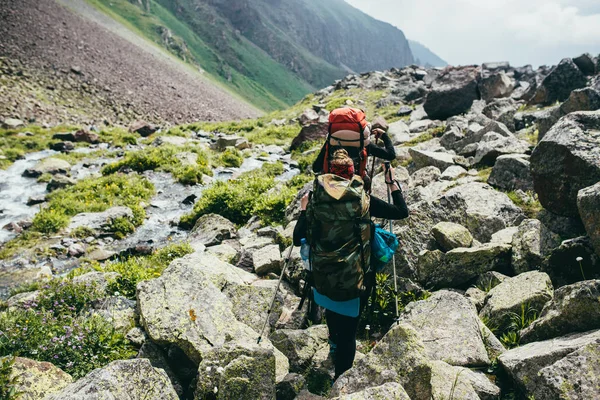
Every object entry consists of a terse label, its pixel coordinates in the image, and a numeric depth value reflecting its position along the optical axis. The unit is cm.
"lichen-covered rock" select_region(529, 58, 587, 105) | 1917
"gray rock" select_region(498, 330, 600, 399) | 432
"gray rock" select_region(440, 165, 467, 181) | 1166
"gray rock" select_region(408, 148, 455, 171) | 1296
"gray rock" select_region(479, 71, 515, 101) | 2553
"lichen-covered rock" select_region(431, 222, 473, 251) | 728
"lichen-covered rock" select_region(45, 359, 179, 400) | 388
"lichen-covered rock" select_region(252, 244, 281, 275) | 869
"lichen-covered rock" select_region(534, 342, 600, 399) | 375
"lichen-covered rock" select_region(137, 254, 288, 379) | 548
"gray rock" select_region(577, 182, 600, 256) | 547
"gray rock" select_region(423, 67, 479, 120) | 2306
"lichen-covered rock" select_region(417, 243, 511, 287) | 695
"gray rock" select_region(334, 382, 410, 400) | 364
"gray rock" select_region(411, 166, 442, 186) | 1196
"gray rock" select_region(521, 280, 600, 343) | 469
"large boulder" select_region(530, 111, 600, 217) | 650
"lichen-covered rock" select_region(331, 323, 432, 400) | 426
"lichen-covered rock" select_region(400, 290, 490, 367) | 514
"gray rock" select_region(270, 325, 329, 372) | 576
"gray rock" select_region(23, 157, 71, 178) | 2067
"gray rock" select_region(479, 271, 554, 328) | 576
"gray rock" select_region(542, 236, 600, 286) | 576
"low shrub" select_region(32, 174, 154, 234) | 1427
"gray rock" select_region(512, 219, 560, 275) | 655
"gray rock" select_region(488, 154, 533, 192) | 991
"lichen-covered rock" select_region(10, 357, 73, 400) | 461
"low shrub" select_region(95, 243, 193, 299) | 845
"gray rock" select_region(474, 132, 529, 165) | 1187
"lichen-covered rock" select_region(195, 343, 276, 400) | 449
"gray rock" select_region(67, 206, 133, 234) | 1416
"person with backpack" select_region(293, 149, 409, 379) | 457
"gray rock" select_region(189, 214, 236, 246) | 1195
